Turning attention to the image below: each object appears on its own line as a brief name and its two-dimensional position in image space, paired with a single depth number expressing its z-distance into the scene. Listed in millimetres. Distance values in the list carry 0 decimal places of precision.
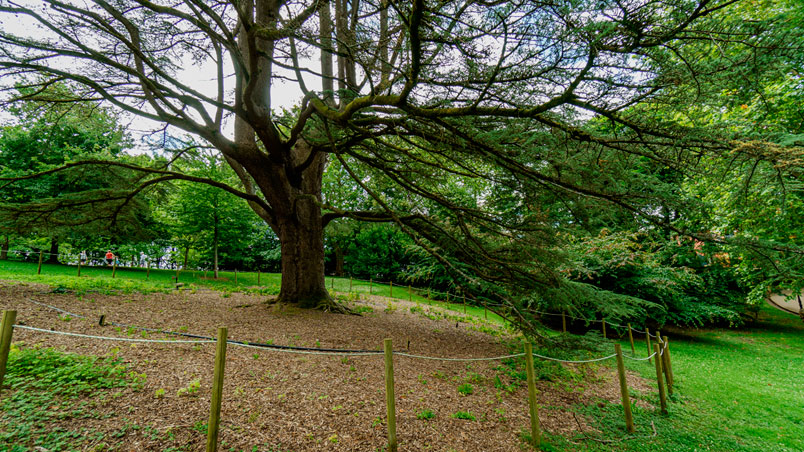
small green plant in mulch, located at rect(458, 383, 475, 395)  4754
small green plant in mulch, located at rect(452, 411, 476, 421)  4027
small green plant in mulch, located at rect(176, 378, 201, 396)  3580
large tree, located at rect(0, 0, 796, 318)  3074
